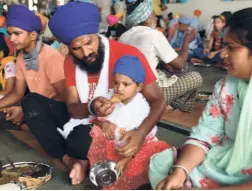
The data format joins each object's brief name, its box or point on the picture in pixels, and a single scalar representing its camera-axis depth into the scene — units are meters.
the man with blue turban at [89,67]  1.72
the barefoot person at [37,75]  1.98
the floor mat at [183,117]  2.70
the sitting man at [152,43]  2.38
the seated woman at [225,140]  1.19
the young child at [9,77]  2.51
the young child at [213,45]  5.84
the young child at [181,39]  6.00
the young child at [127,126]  1.65
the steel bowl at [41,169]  1.85
